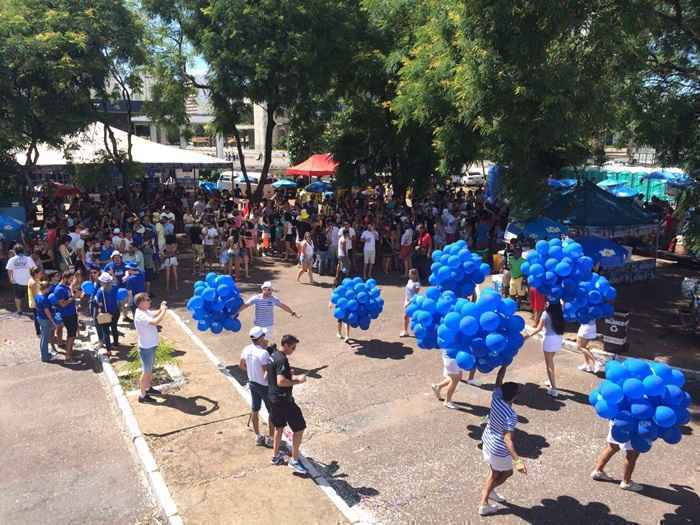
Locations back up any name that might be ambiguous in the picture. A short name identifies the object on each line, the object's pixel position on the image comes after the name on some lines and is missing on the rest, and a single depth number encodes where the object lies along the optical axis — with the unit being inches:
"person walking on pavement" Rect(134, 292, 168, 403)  321.7
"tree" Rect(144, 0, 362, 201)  724.7
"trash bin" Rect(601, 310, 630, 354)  399.5
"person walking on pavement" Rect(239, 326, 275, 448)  260.1
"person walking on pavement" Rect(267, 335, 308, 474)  244.1
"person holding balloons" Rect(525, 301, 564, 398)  330.3
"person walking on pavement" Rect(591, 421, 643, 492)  239.9
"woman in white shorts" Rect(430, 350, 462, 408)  314.2
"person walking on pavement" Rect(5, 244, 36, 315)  481.1
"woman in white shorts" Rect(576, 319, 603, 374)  369.1
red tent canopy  1100.5
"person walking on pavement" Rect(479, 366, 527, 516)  221.5
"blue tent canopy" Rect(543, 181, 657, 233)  558.3
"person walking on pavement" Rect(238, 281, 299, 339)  359.6
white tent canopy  865.5
